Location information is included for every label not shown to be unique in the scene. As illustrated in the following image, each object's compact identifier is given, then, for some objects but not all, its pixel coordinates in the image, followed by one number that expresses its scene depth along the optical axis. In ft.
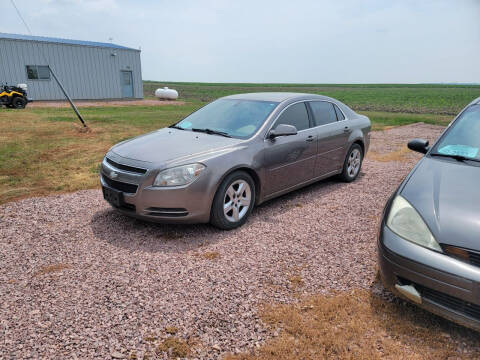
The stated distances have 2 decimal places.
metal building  68.54
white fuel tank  95.67
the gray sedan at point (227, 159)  12.72
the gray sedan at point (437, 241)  7.47
